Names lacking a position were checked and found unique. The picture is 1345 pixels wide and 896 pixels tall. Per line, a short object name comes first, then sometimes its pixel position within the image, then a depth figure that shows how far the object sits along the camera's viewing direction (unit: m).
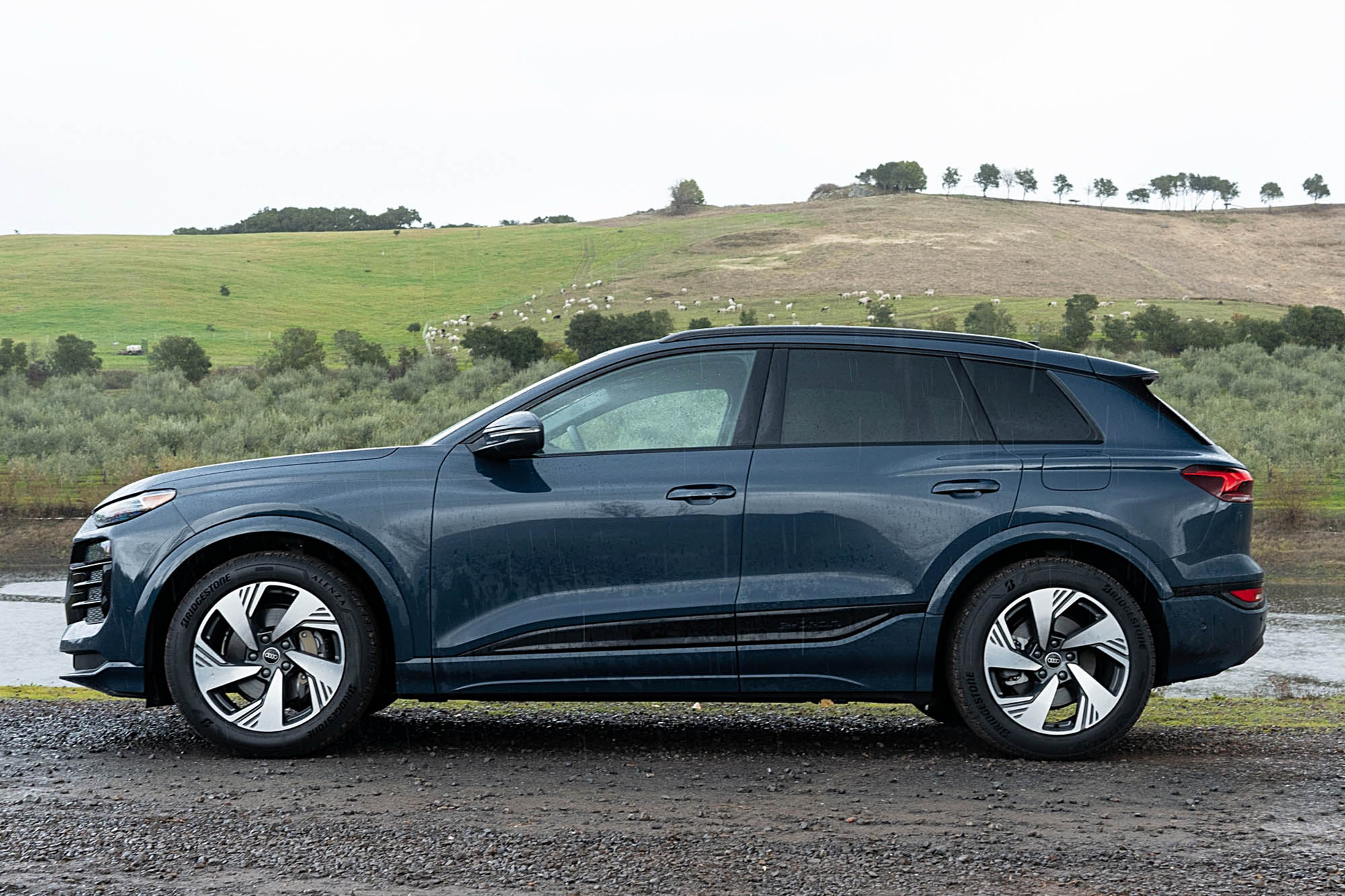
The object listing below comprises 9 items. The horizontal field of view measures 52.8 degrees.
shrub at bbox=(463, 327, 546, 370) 44.69
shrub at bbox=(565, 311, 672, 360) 53.22
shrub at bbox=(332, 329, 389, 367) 49.25
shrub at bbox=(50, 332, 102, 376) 51.53
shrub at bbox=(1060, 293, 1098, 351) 58.12
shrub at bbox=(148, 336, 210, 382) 46.62
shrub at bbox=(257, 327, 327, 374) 48.94
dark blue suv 5.34
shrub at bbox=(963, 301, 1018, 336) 57.53
